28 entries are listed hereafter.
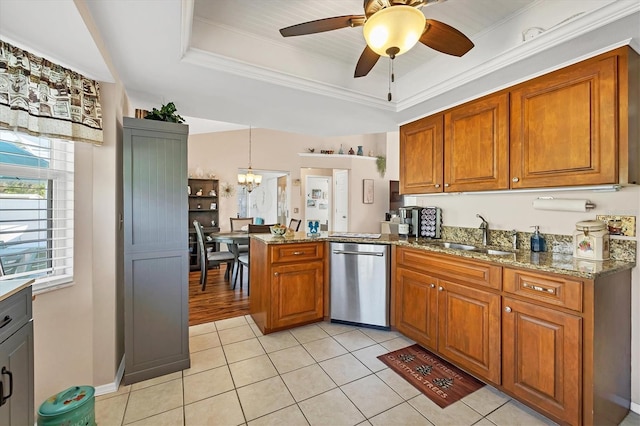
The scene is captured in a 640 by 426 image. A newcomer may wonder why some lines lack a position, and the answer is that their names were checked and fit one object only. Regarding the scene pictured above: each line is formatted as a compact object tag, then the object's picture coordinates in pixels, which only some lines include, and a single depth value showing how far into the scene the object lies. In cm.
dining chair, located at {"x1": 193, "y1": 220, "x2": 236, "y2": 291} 405
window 152
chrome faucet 249
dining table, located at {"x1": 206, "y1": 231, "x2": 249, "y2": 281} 410
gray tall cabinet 196
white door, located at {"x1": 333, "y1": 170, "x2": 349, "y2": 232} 743
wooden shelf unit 582
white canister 171
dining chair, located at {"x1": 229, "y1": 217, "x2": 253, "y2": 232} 548
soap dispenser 210
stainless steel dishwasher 275
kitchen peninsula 146
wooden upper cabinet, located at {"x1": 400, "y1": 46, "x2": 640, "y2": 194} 158
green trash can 134
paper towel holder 186
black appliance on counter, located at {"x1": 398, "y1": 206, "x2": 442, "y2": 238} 297
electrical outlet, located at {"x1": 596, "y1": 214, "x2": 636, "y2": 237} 173
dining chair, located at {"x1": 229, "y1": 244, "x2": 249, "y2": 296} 404
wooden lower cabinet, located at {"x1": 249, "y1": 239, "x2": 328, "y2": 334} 266
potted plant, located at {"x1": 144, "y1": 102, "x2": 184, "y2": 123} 209
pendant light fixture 554
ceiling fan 128
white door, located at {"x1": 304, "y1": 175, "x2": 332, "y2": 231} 747
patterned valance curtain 141
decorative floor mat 187
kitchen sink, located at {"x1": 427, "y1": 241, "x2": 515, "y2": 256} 214
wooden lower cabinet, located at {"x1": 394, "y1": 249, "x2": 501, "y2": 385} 187
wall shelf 711
